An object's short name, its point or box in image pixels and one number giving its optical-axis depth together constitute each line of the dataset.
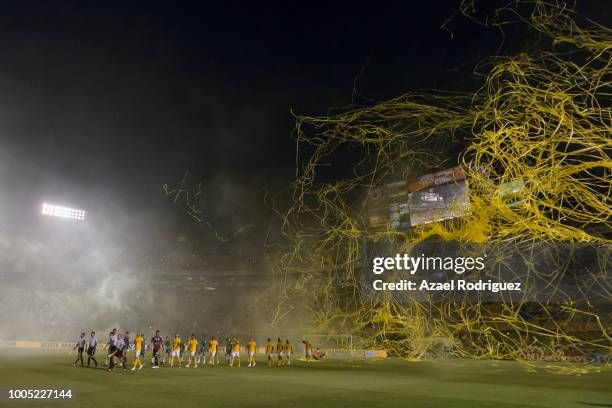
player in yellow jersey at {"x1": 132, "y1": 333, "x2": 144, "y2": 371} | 19.28
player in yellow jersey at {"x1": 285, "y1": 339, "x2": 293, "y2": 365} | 24.79
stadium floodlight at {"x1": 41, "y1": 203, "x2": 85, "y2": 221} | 52.16
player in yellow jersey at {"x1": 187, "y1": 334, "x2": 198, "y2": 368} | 21.92
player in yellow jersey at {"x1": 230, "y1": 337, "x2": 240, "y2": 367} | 22.81
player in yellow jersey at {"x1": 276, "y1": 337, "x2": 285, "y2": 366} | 24.23
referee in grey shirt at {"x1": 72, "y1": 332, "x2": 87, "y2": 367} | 20.23
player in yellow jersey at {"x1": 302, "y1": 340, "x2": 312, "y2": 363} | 26.51
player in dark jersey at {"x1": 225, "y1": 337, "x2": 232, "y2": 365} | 26.02
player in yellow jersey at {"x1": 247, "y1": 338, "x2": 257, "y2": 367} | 23.33
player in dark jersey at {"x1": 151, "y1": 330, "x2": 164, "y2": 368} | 20.08
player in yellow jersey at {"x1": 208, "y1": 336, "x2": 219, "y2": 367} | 22.62
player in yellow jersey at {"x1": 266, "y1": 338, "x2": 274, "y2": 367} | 23.64
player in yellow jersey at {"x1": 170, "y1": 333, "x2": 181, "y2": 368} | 21.81
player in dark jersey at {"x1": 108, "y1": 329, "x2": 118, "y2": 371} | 18.25
